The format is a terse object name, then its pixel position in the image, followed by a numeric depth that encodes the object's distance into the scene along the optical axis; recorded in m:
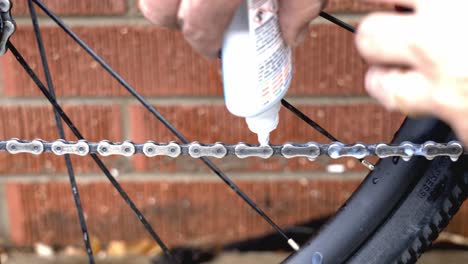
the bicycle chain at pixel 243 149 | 0.65
